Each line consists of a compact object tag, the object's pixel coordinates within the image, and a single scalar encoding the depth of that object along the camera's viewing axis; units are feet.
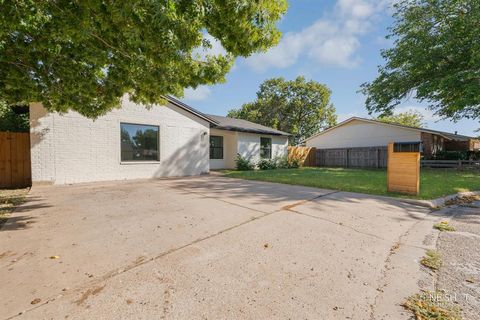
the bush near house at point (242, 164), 50.06
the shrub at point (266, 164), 54.80
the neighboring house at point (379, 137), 59.93
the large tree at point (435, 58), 38.60
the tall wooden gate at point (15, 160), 26.81
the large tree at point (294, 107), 103.19
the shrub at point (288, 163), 58.81
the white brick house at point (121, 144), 26.73
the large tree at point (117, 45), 10.33
